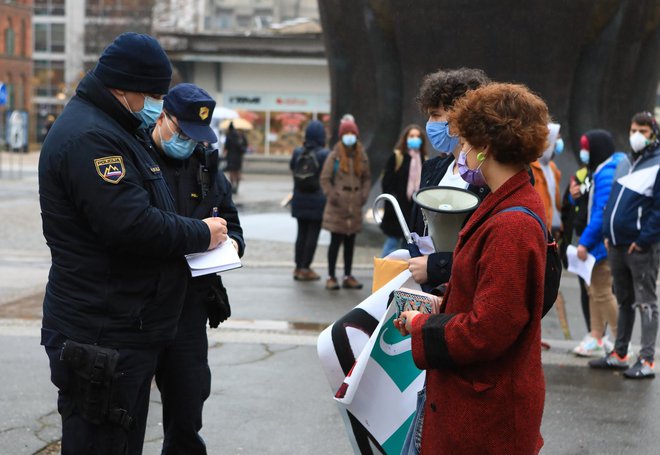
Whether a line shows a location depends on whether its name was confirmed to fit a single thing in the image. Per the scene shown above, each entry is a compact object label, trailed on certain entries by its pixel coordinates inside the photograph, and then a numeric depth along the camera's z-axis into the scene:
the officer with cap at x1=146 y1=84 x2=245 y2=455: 3.99
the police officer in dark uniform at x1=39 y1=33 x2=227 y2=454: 3.30
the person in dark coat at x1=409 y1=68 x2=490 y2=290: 3.87
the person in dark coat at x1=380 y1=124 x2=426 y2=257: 9.47
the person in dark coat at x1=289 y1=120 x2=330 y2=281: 10.59
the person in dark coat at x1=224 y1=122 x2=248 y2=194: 22.75
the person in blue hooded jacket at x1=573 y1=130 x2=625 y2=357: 7.07
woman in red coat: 2.77
